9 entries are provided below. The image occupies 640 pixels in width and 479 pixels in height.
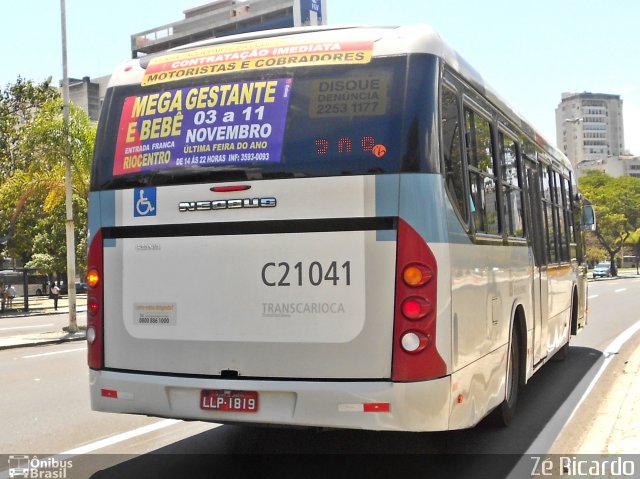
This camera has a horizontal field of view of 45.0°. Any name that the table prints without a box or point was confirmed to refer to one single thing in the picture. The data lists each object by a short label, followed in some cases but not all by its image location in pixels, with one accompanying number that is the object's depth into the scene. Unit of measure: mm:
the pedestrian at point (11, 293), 35744
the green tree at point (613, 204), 72125
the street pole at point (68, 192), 20047
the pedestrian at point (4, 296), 34409
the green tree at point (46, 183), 20531
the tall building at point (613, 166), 167125
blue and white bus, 4953
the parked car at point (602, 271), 68625
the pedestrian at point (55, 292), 37594
